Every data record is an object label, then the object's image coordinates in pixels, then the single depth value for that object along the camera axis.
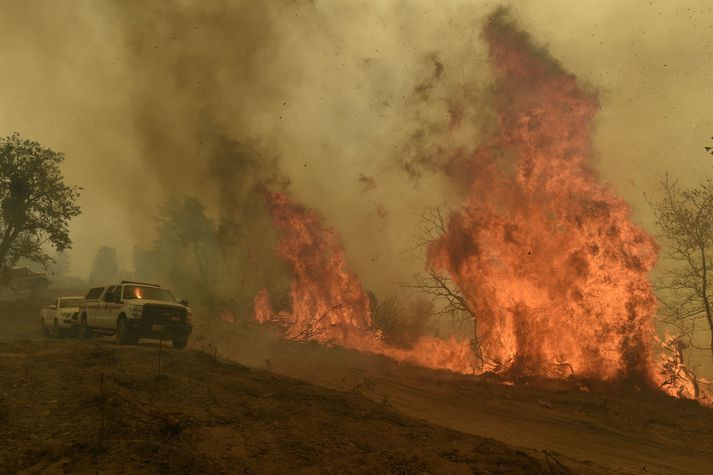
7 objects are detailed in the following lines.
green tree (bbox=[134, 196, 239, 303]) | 40.59
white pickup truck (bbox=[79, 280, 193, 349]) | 15.27
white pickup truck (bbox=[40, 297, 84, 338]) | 19.58
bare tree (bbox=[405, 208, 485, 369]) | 22.27
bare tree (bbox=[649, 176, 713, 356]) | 20.98
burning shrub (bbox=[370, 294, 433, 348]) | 24.88
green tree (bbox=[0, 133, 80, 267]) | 28.88
